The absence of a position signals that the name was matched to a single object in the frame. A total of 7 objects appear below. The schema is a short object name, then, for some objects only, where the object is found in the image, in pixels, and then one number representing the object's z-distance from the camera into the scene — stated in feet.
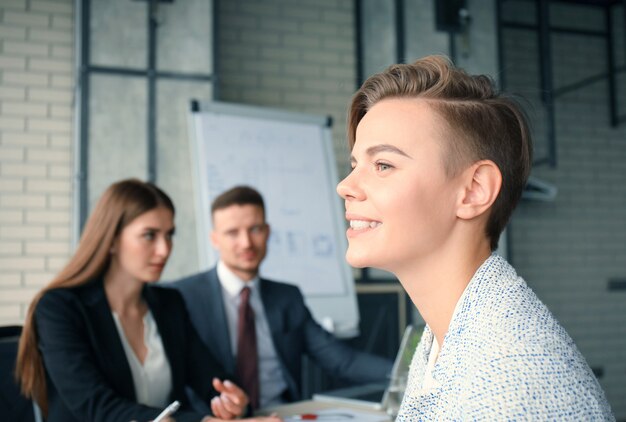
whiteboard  12.85
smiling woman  3.07
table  6.88
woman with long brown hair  6.49
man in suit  9.34
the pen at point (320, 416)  6.47
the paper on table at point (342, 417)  6.42
